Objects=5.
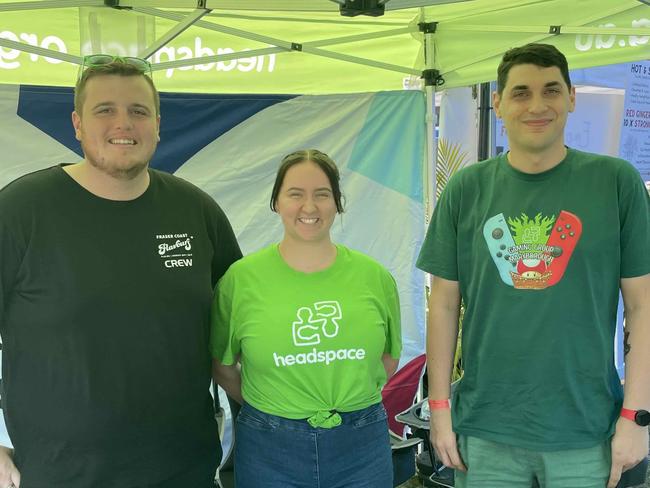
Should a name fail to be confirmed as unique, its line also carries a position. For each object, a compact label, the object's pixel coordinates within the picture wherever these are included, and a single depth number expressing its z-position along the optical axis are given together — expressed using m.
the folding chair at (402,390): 3.51
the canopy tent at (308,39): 2.57
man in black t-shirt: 1.46
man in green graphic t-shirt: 1.48
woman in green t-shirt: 1.59
